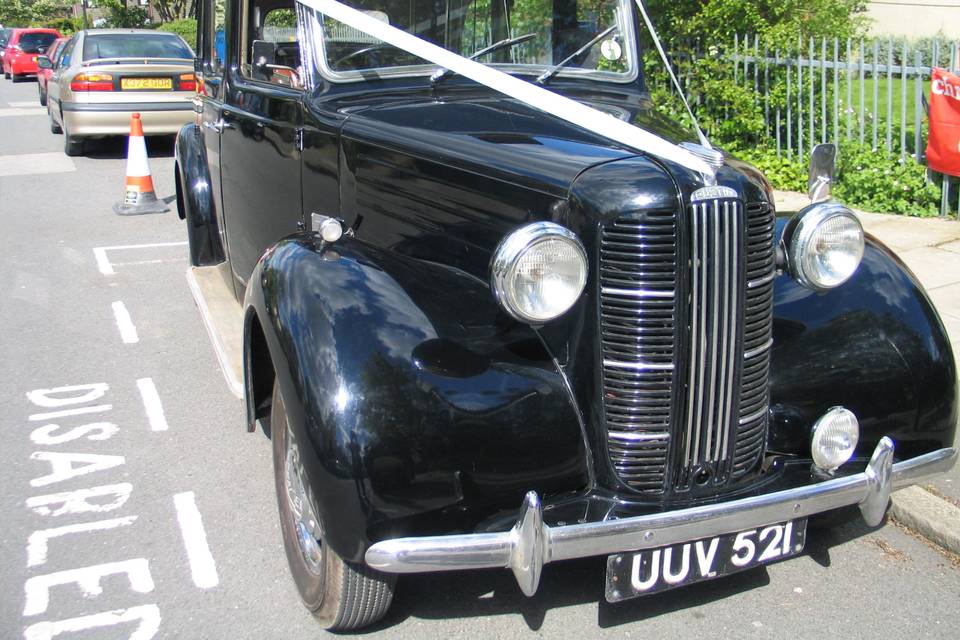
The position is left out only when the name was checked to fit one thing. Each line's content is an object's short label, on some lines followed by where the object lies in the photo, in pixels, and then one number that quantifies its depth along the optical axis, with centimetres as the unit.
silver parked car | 1161
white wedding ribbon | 264
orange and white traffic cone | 900
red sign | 693
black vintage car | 244
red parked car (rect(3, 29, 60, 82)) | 2738
